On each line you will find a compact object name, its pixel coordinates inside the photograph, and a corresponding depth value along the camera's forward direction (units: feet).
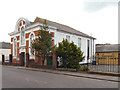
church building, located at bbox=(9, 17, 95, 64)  71.77
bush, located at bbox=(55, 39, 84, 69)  49.14
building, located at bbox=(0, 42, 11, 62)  163.12
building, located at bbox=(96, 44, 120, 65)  100.77
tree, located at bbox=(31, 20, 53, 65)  54.06
